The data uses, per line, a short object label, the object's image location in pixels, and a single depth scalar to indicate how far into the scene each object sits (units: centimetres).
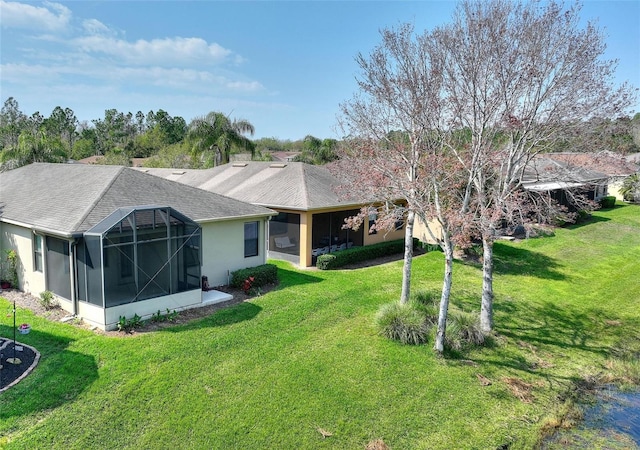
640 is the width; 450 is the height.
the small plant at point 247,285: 1386
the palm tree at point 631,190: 3331
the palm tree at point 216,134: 3638
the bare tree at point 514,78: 1070
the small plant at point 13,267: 1353
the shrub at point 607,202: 3634
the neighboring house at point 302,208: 1788
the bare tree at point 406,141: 1081
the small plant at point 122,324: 1022
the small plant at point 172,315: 1114
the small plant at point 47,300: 1162
